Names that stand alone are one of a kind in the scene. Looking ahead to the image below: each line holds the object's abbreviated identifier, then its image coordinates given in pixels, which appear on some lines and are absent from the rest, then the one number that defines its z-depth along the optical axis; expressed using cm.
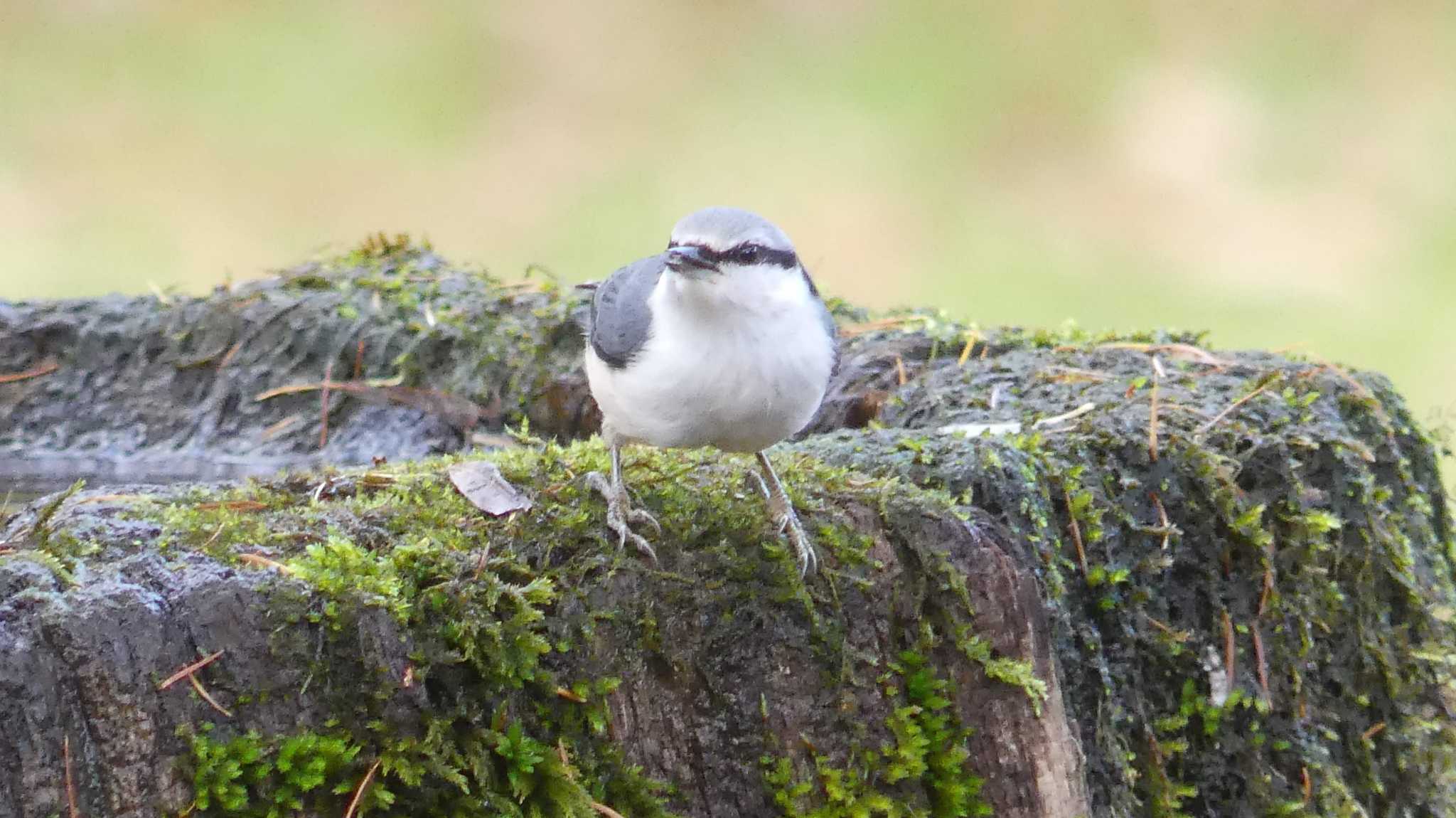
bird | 530
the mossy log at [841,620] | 409
